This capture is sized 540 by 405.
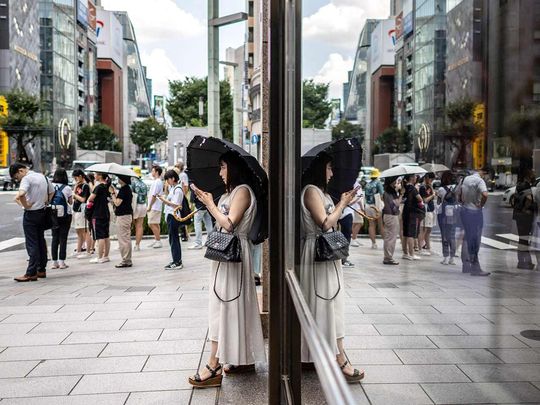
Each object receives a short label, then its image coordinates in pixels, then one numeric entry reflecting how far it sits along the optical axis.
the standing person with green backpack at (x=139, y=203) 11.63
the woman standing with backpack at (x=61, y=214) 9.24
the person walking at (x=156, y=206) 11.18
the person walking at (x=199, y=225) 11.72
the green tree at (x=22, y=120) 37.06
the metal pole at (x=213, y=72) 11.12
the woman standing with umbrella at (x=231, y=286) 3.90
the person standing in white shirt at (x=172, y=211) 9.33
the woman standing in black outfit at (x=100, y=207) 9.70
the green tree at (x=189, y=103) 51.59
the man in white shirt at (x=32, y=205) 8.04
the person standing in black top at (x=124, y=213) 9.28
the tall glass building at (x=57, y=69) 40.78
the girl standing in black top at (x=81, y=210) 10.40
